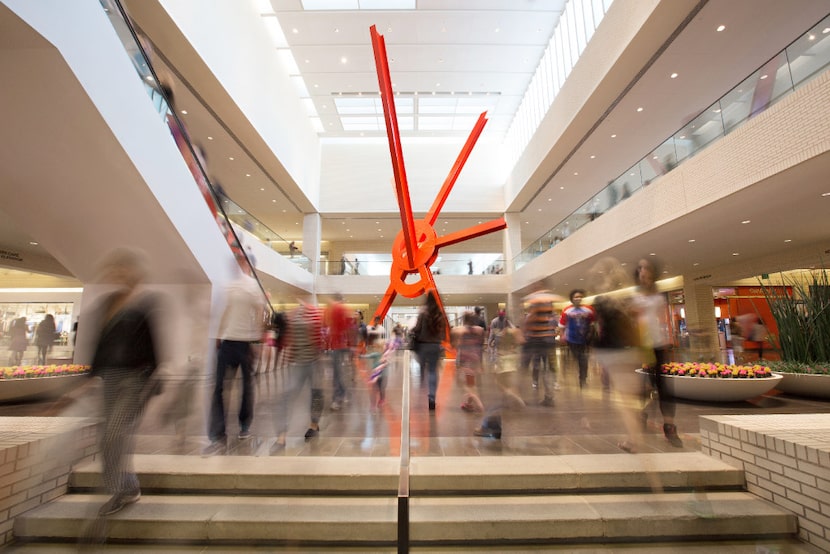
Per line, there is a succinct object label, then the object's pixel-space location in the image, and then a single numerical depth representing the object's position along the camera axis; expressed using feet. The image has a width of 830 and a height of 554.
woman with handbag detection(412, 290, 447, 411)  15.42
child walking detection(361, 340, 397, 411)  19.08
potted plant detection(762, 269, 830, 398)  19.93
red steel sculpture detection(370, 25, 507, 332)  35.47
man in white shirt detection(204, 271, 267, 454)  11.63
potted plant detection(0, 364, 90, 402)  18.67
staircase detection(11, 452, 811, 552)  7.86
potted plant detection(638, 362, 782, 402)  17.39
